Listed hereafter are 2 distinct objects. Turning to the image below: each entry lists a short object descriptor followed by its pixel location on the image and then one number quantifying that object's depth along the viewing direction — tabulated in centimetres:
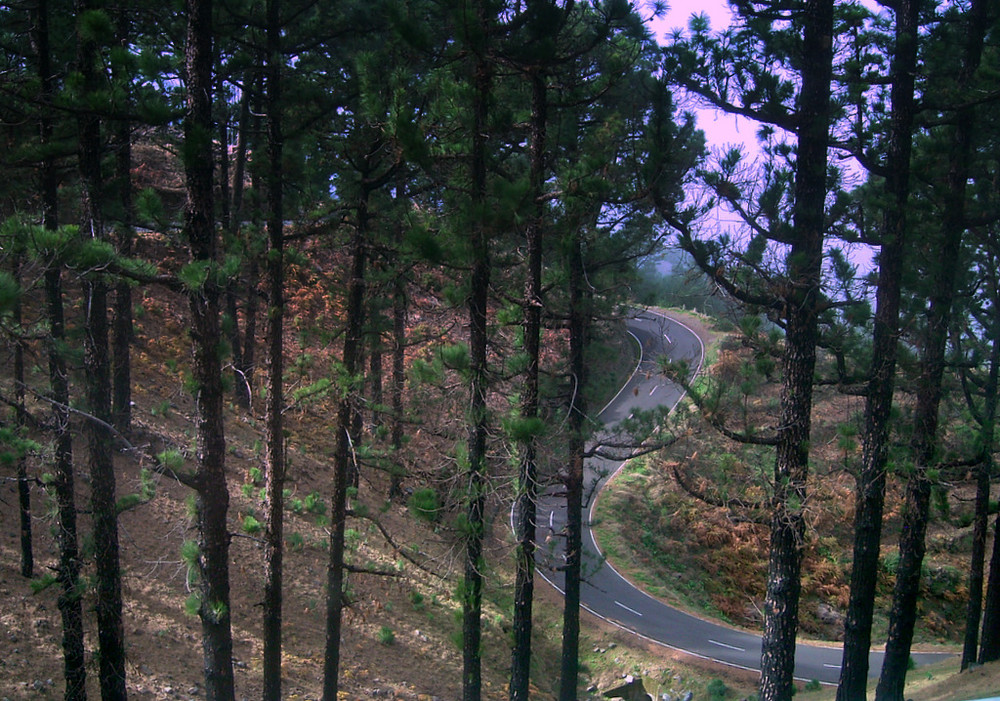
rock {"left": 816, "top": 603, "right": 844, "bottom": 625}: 2019
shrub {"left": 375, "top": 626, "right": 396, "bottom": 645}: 1411
